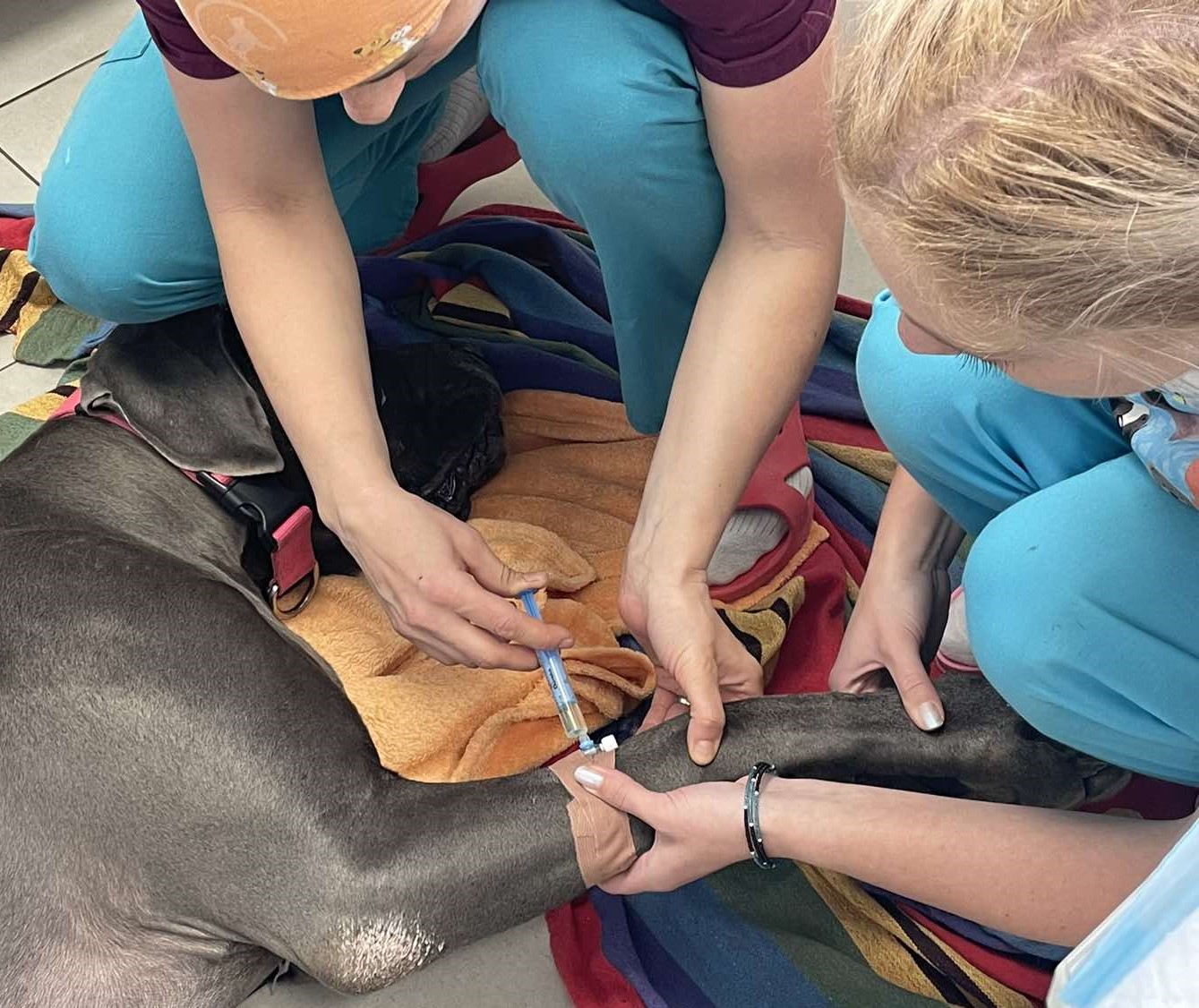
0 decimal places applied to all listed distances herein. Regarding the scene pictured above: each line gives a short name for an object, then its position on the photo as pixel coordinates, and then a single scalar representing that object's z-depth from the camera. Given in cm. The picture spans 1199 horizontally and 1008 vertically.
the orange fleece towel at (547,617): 171
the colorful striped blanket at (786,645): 150
